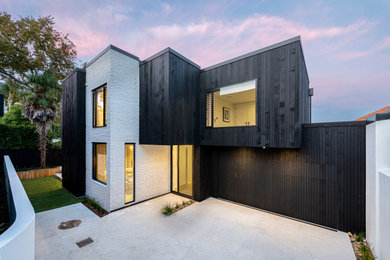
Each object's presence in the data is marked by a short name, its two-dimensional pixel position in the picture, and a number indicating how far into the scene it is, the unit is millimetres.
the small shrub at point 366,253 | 2913
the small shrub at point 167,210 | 4742
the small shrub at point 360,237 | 3534
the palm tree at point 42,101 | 8453
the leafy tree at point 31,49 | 10172
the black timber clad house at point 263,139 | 3971
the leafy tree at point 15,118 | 11273
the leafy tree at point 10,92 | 13516
